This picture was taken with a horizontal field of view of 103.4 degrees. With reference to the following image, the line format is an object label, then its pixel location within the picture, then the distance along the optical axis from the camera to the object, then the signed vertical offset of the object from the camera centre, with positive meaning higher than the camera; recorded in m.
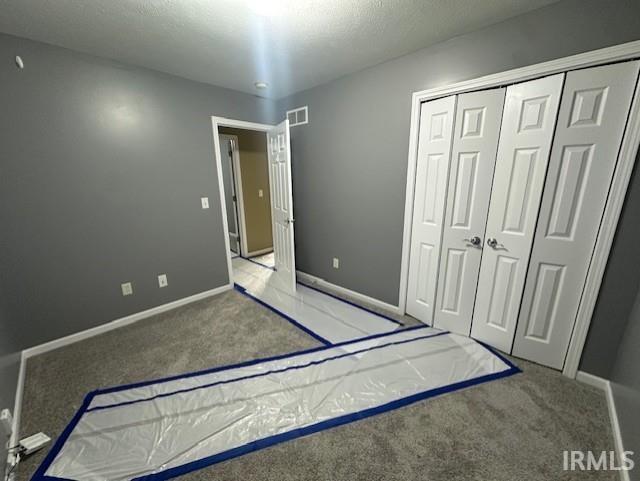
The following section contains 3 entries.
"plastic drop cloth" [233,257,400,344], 2.38 -1.35
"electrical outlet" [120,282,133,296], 2.51 -1.02
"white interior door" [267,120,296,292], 2.93 -0.25
